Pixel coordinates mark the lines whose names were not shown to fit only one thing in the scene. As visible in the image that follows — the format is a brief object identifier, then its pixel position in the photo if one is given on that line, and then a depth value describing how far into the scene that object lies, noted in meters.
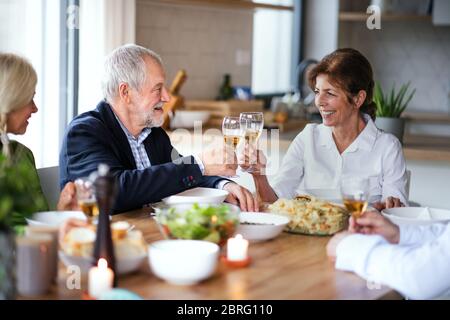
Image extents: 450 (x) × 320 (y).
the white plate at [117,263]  1.73
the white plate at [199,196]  2.44
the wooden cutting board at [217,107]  4.89
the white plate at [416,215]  2.26
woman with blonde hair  2.30
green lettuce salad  1.91
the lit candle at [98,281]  1.62
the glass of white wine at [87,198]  1.85
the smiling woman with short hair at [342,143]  3.13
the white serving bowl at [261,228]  2.18
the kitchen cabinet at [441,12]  5.78
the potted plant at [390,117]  4.12
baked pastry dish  2.29
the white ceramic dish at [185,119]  4.55
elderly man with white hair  2.55
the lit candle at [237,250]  1.94
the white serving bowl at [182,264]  1.71
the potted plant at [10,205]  1.46
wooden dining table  1.69
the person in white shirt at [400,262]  1.80
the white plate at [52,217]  2.05
